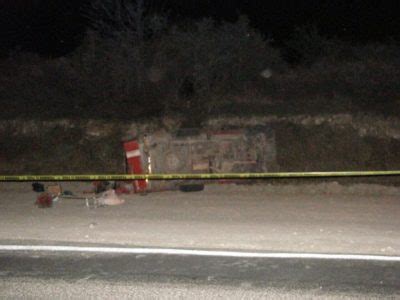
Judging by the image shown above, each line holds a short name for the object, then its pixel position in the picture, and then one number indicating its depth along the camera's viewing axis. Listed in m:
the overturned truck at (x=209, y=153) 13.62
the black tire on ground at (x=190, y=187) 12.91
